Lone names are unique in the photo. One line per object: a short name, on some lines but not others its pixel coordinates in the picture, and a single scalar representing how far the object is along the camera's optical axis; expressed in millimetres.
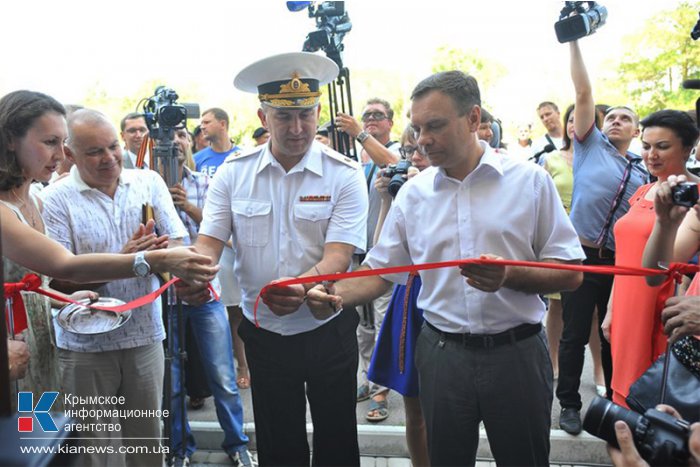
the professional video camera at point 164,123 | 4016
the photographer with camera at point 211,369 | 4207
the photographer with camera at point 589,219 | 4375
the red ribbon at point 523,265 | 2465
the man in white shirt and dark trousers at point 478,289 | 2600
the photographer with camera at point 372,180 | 4805
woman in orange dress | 3359
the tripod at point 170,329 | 3881
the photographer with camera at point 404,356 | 3391
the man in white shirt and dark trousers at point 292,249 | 3133
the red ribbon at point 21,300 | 2721
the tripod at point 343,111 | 4660
